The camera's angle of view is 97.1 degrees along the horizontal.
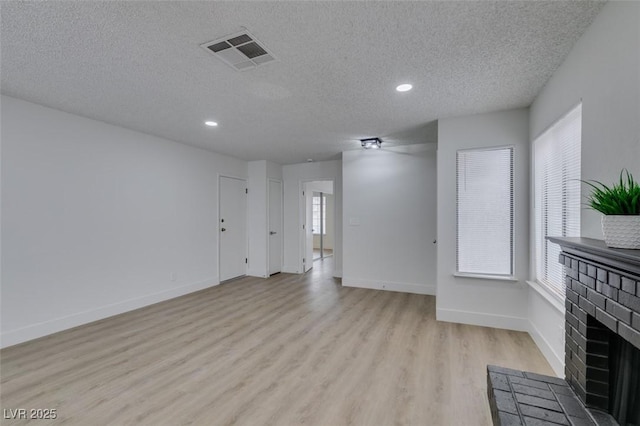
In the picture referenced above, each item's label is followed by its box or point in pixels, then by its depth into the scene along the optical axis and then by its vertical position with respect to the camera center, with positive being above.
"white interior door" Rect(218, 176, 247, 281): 5.50 -0.32
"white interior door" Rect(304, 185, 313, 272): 6.57 -0.42
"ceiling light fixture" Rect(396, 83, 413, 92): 2.58 +1.16
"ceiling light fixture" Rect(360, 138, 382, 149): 4.46 +1.11
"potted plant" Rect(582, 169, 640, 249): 1.12 -0.02
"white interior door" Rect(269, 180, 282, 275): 6.21 -0.34
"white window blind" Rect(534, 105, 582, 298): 2.15 +0.19
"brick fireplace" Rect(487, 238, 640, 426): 1.11 -0.73
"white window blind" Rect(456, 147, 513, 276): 3.26 +0.01
